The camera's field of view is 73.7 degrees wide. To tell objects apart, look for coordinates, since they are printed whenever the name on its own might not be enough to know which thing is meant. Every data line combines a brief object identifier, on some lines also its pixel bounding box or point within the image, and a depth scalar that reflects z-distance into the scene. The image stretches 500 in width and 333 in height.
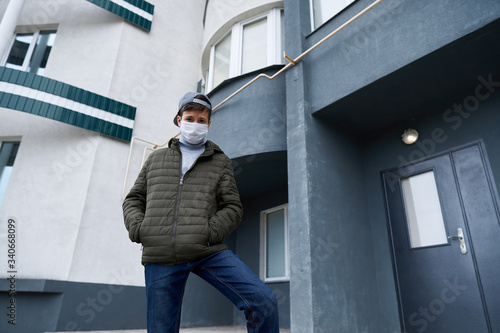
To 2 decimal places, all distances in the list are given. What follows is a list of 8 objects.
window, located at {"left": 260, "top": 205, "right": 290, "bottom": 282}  6.03
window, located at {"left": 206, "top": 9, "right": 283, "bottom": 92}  5.61
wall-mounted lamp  4.25
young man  1.54
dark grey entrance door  3.32
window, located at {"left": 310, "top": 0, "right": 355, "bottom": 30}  4.77
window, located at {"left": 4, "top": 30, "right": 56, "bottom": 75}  7.28
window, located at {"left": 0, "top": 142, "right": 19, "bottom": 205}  6.15
